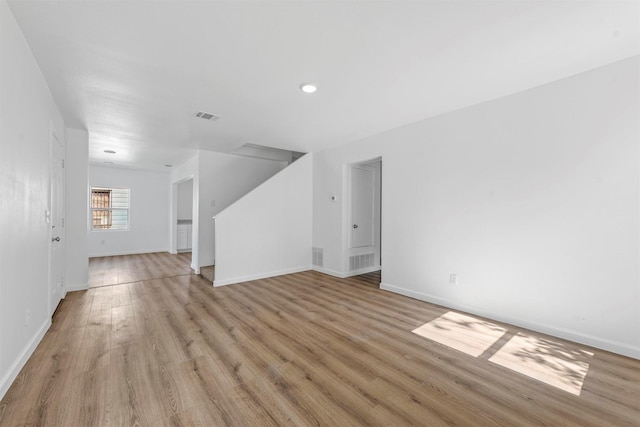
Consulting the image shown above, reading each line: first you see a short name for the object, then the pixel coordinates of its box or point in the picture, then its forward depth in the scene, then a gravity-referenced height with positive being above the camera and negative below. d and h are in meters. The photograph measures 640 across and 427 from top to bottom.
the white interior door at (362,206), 5.27 +0.17
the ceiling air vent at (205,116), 3.57 +1.33
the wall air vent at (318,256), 5.64 -0.89
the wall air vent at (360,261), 5.29 -0.94
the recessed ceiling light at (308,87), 2.77 +1.33
